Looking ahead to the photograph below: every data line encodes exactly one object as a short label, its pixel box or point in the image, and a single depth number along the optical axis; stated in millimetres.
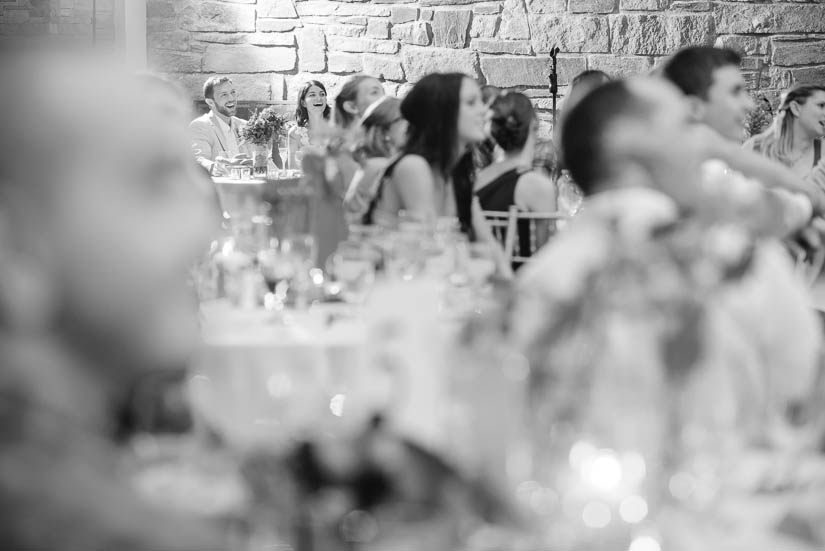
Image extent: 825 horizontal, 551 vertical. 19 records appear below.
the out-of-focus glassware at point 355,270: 3875
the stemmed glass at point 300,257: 4117
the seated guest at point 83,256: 1296
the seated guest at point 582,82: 6977
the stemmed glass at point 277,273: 4135
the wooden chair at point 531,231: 5901
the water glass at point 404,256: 3858
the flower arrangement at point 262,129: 10814
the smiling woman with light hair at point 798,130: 7133
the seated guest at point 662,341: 2127
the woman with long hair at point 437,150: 5124
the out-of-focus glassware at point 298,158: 10809
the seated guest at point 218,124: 11577
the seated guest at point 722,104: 4660
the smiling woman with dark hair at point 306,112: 11472
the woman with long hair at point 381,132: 7317
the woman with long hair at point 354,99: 8541
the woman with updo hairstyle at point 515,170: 6302
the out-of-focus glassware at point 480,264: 3941
